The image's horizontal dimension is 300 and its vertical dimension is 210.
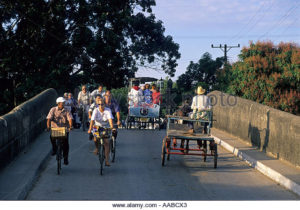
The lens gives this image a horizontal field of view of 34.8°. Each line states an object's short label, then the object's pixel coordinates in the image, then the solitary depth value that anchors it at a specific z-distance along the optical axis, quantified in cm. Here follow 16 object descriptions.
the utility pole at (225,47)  6020
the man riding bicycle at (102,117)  1204
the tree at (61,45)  3184
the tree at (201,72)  4528
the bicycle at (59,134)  1134
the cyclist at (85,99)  2036
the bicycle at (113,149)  1290
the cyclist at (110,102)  1571
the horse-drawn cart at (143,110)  2182
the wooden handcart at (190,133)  1237
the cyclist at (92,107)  1559
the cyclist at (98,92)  1896
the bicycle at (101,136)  1116
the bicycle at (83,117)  2033
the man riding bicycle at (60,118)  1159
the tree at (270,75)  2703
